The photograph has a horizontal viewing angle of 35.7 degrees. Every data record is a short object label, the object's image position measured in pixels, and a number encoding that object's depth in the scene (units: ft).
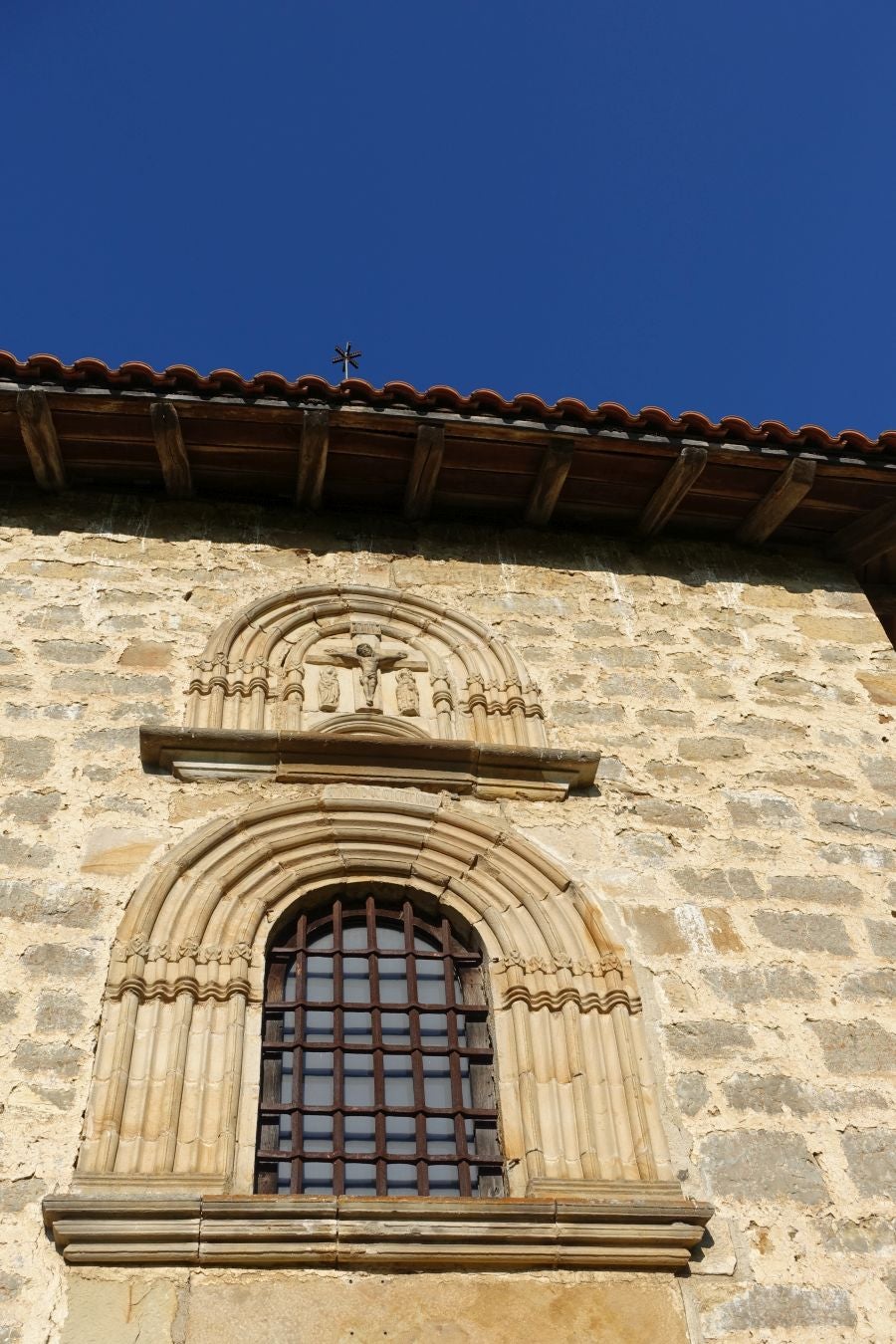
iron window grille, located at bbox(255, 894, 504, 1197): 16.02
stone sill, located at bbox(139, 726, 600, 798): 19.93
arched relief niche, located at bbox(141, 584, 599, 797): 20.13
